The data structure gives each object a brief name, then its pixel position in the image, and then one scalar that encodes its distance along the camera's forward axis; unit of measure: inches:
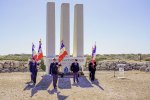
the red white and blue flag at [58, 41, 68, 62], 322.7
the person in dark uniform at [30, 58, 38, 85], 317.6
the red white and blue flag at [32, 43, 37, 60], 340.4
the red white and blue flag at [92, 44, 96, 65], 363.3
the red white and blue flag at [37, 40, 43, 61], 355.2
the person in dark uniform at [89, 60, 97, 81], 354.0
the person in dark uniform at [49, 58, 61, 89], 284.3
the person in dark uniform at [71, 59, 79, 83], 326.3
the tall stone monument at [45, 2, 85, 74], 401.0
